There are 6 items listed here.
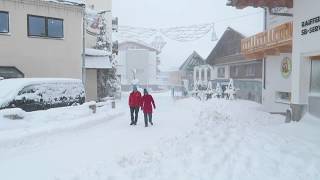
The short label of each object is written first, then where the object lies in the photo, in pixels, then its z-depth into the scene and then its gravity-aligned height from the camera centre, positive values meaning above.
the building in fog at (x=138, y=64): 58.22 +1.55
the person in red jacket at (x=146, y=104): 14.59 -1.07
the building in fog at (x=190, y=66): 42.08 +0.99
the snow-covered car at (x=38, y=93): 14.01 -0.69
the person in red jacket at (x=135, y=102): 14.90 -1.01
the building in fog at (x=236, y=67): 26.30 +0.59
